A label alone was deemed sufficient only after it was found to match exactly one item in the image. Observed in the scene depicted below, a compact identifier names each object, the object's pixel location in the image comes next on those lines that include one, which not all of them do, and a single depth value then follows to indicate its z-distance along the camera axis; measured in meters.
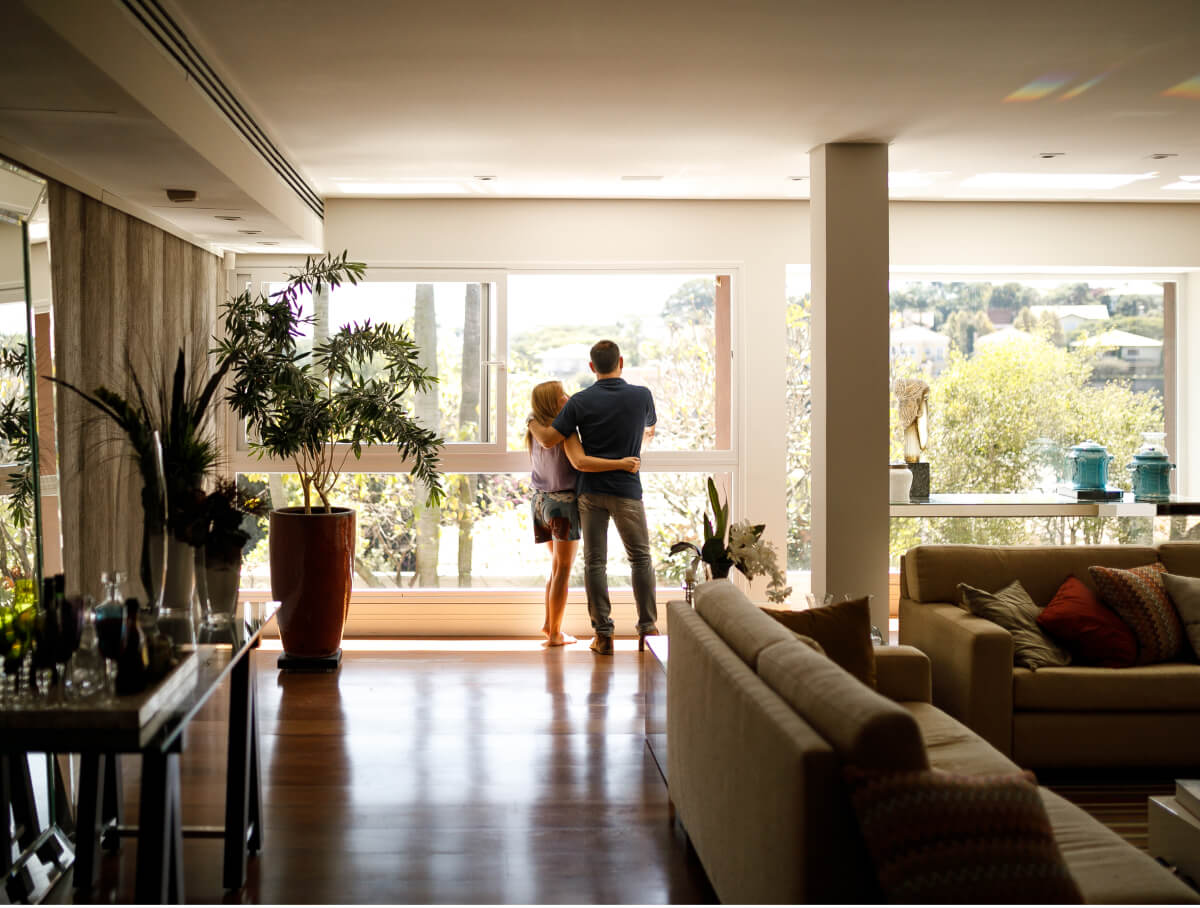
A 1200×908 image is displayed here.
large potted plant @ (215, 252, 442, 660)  5.13
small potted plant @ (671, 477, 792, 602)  3.85
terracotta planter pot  5.23
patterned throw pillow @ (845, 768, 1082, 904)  1.80
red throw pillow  3.90
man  5.72
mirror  3.16
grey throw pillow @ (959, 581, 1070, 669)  3.90
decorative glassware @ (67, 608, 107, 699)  2.15
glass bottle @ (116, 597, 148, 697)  2.13
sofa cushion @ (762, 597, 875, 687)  3.31
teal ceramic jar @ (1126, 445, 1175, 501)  5.40
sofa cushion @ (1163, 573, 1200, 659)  3.98
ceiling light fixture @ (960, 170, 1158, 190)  5.69
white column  4.82
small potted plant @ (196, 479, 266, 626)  2.79
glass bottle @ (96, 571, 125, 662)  2.16
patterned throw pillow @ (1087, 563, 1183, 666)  3.94
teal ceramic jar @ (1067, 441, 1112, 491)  5.54
